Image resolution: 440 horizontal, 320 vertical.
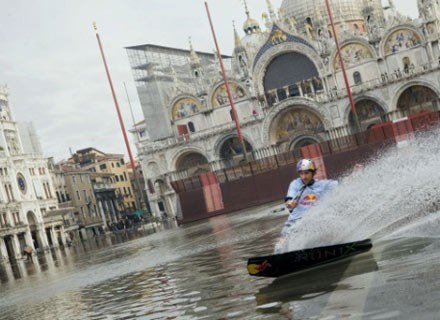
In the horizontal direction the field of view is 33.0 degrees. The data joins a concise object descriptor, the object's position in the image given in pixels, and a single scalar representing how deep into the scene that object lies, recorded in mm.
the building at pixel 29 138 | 97688
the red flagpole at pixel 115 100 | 54281
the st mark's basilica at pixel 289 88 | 70625
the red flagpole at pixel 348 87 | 63062
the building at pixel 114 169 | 122500
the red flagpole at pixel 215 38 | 60003
